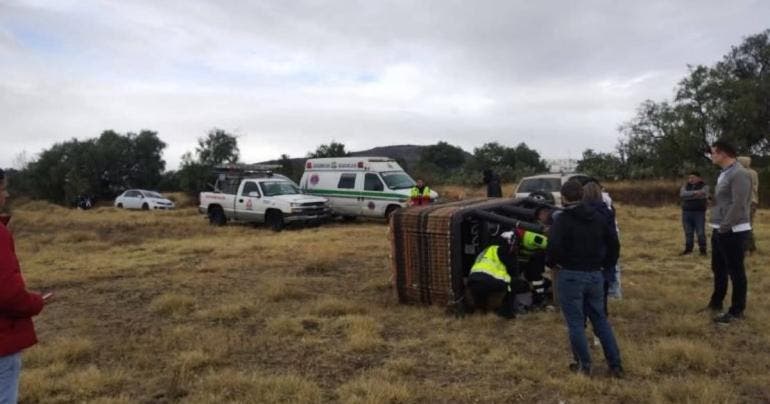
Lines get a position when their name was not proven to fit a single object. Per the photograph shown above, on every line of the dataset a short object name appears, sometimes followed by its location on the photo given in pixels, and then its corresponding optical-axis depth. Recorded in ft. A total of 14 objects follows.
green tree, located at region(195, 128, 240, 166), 162.40
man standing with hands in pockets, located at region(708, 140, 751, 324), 19.26
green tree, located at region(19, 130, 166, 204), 184.55
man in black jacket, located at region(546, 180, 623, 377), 15.21
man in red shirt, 9.16
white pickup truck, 60.13
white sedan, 104.99
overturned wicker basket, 22.34
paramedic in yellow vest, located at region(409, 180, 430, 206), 44.61
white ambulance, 61.82
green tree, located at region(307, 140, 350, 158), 157.48
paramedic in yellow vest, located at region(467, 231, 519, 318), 21.24
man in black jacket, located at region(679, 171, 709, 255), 34.71
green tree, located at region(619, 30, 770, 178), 120.26
